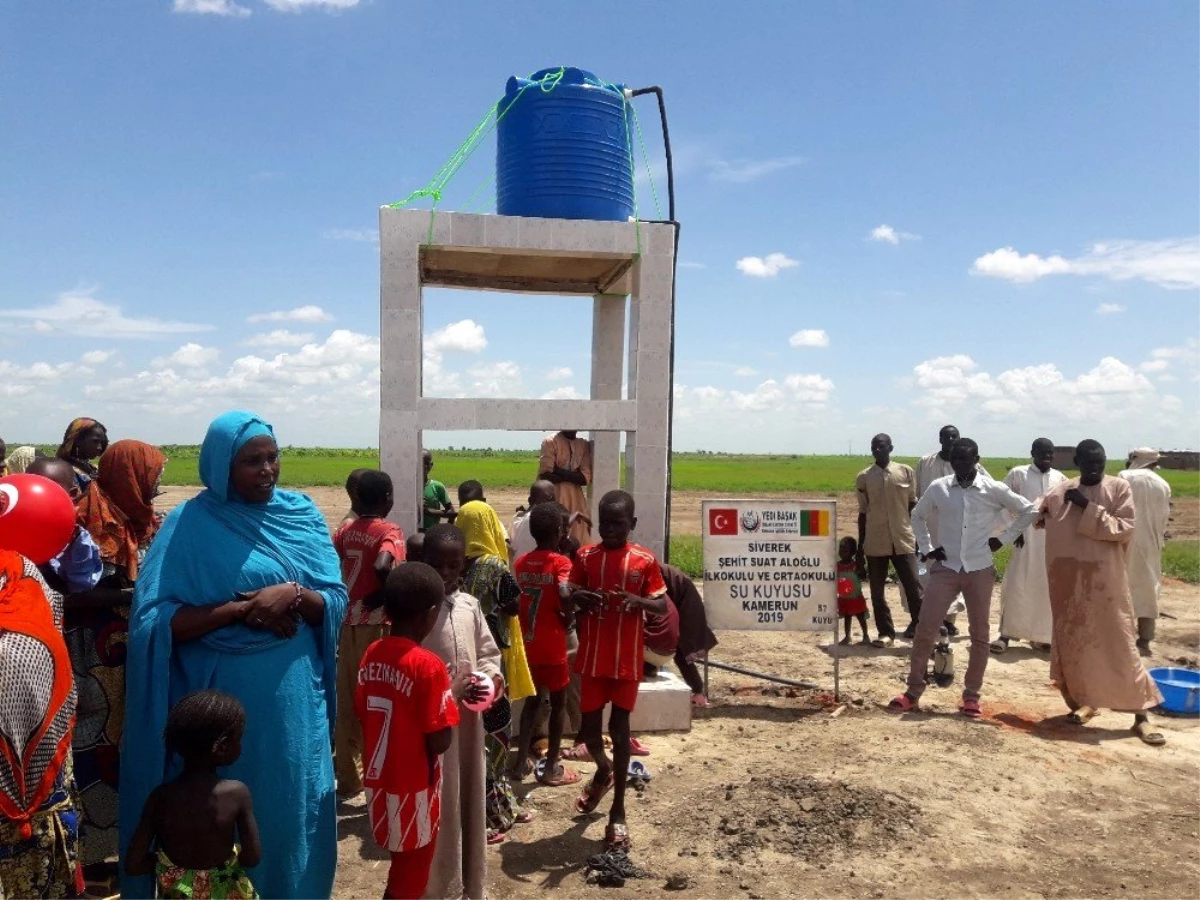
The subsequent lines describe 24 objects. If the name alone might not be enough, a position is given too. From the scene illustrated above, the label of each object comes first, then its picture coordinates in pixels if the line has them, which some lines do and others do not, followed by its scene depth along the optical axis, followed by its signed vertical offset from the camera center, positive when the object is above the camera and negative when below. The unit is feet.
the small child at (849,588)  28.96 -4.12
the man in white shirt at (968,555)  21.79 -2.24
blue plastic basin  22.41 -5.68
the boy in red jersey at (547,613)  15.72 -2.86
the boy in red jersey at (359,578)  14.82 -2.14
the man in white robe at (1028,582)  28.50 -3.85
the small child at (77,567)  10.76 -1.50
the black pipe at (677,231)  21.39 +5.28
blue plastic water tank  20.56 +7.10
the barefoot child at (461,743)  11.55 -3.82
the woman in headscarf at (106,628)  11.16 -2.32
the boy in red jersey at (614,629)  14.17 -2.78
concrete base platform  20.33 -5.71
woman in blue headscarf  9.68 -2.16
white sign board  23.50 -2.79
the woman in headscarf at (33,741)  8.45 -2.88
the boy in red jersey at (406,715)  9.96 -2.94
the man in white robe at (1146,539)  29.19 -2.39
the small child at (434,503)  26.94 -1.62
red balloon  9.34 -0.80
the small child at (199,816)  8.62 -3.55
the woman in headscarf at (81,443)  16.67 -0.03
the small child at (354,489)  15.30 -0.71
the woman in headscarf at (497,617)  14.46 -2.70
